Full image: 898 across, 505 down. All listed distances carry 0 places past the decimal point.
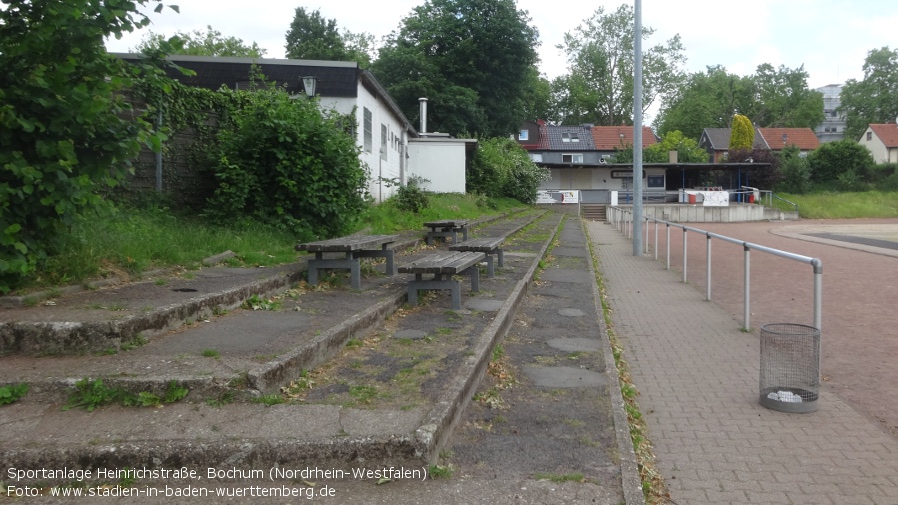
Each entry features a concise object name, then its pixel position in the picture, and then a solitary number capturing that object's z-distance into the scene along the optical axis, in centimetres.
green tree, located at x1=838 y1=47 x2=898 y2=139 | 8456
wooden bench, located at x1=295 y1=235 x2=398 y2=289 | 816
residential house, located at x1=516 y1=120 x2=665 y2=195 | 6828
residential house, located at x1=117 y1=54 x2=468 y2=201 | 1822
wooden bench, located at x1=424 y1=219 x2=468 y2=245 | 1422
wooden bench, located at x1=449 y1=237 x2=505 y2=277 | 1017
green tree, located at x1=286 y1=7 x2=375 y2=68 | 6170
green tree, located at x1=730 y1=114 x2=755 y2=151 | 6519
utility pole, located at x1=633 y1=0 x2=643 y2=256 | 1742
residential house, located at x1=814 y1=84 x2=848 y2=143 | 13162
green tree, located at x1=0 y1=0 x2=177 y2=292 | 553
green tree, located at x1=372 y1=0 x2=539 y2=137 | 4478
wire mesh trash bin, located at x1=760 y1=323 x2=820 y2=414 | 520
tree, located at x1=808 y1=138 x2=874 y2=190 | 5546
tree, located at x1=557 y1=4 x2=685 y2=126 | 7256
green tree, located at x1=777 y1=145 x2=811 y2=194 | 5388
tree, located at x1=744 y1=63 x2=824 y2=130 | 8769
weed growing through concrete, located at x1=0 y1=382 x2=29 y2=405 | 418
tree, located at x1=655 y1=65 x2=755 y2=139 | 8150
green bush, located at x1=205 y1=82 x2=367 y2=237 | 1067
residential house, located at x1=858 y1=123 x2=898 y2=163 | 7468
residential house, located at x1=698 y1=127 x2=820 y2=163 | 7869
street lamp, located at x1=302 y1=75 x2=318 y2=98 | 1282
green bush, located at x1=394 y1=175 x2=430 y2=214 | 1945
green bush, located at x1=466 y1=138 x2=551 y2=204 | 3709
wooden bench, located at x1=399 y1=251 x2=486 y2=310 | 747
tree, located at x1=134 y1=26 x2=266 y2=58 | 4347
